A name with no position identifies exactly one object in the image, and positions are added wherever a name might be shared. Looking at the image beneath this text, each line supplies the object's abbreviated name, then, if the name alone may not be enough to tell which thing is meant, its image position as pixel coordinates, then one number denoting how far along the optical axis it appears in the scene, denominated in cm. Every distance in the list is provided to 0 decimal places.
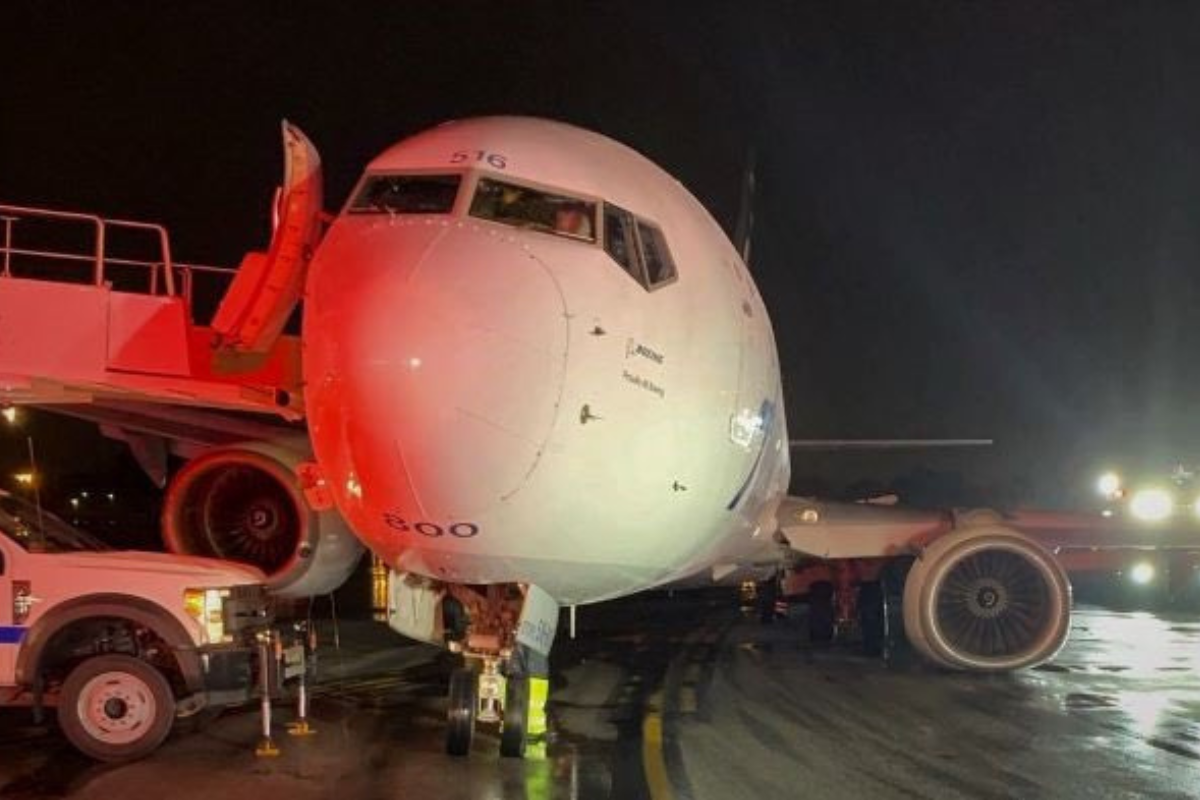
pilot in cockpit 809
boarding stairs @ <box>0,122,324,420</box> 1133
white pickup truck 969
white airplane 723
